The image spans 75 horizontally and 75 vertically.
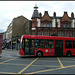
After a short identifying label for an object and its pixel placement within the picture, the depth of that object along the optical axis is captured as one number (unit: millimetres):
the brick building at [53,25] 37688
